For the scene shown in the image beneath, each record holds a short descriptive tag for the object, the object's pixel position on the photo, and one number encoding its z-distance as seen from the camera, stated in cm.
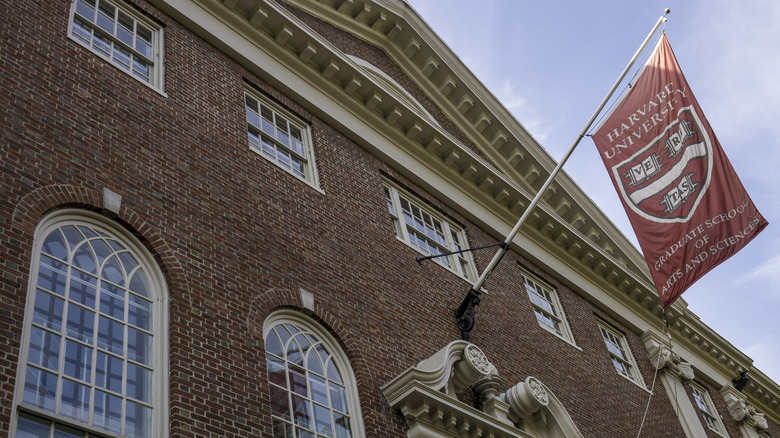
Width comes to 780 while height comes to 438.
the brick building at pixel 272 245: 907
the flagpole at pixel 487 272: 1502
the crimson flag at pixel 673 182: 1360
